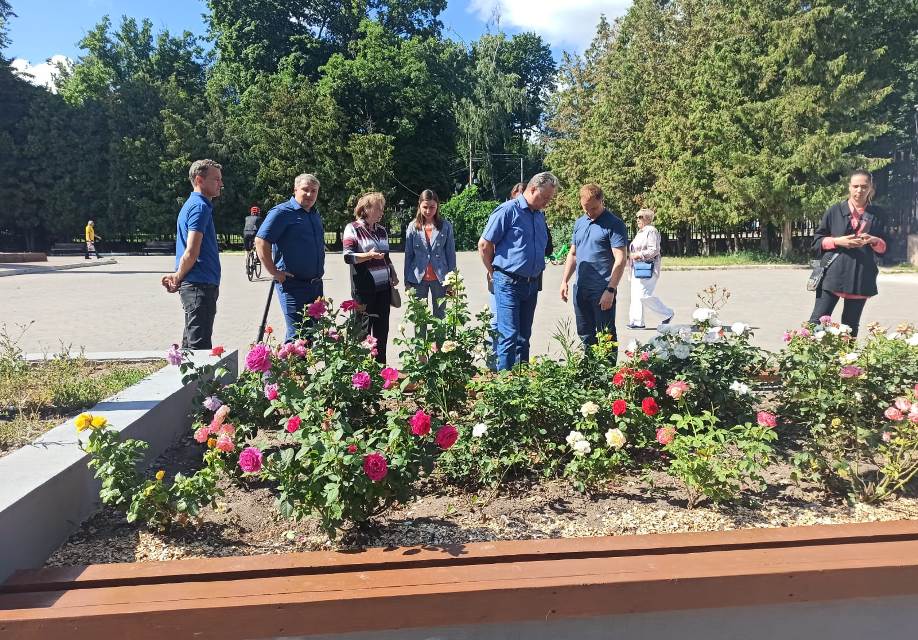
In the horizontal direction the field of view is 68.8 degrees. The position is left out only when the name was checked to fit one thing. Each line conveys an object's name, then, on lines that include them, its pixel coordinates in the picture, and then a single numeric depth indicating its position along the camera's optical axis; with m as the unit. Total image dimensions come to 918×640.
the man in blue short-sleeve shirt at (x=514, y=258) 4.87
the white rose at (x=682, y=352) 3.25
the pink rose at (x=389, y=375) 2.88
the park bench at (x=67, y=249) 35.12
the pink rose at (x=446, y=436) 2.43
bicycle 17.61
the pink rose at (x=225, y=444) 2.48
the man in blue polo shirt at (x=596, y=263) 4.99
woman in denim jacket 6.13
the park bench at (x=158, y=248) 37.28
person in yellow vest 29.63
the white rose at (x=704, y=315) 3.46
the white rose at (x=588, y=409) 2.74
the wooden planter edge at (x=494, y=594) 1.90
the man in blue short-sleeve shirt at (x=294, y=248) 4.62
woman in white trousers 8.79
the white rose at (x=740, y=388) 3.06
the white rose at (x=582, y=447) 2.66
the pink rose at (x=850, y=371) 3.04
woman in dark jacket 4.89
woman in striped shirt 5.25
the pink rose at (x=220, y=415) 2.72
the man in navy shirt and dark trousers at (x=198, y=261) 4.48
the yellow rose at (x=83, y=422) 2.34
